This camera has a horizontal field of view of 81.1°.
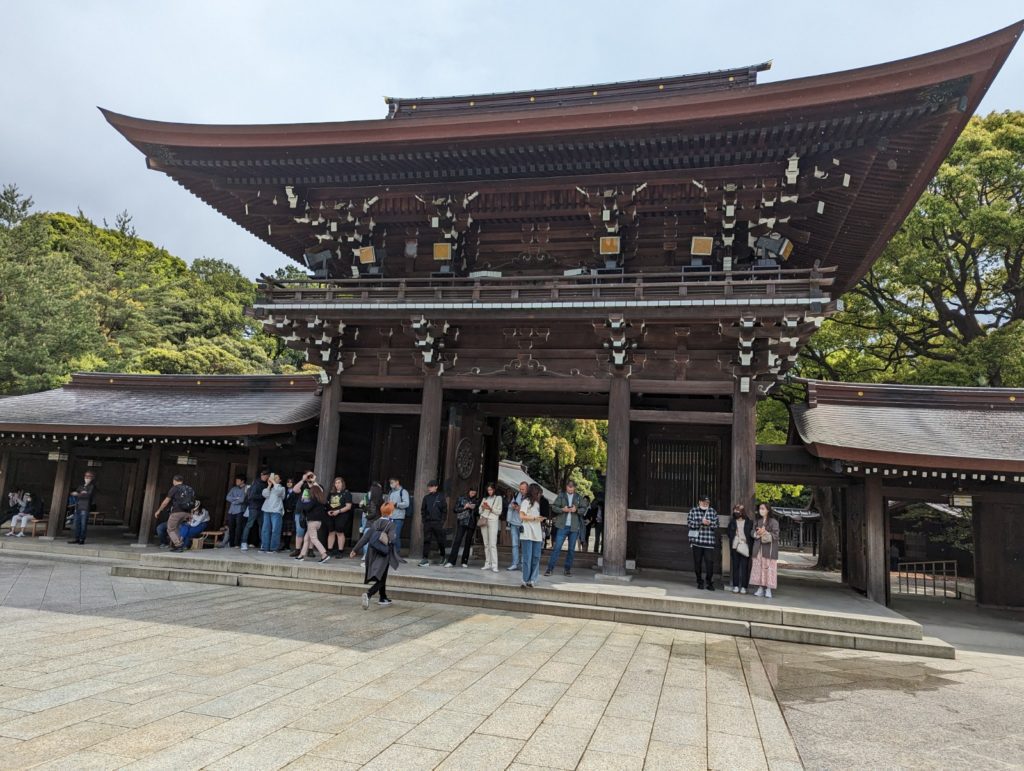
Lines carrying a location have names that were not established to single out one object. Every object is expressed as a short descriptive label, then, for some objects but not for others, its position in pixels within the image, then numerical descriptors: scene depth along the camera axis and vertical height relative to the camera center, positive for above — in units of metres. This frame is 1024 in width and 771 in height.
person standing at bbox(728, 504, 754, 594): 10.00 -0.76
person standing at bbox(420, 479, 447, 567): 11.36 -0.60
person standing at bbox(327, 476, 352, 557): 11.71 -0.78
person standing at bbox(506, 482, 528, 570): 9.97 -0.63
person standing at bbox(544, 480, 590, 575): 11.17 -0.60
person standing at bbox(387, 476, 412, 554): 11.13 -0.39
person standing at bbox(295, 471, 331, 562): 11.45 -0.70
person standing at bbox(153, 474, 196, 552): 13.00 -0.92
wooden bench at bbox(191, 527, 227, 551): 13.20 -1.64
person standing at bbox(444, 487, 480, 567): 11.50 -0.73
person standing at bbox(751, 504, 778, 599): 9.73 -0.89
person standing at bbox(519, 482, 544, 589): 9.59 -0.80
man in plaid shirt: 10.25 -0.66
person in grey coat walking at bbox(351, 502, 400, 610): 8.38 -0.99
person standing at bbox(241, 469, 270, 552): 12.80 -0.74
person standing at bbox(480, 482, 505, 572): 11.16 -0.68
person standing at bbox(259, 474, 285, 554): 12.46 -0.93
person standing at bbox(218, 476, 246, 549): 13.13 -0.95
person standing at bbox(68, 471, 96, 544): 13.88 -1.08
